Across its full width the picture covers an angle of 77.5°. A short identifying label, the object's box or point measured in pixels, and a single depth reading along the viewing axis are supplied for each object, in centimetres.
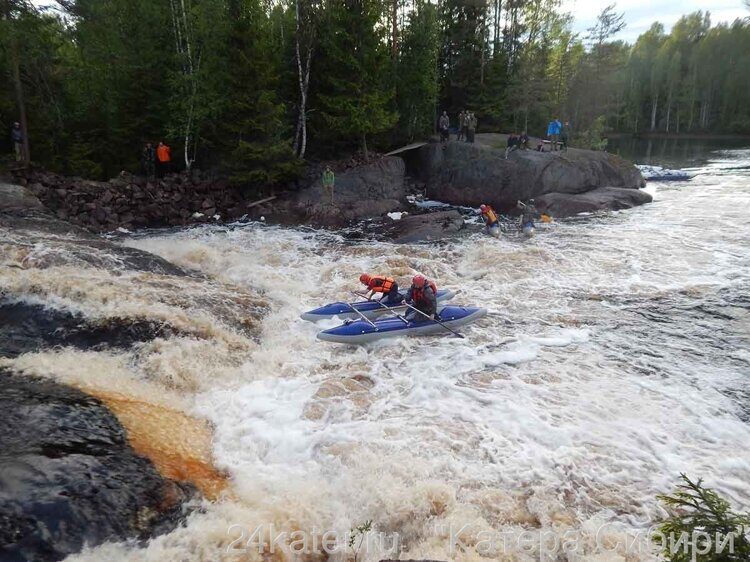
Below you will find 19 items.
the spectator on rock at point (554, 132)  2270
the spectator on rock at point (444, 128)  2287
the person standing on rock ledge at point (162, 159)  1902
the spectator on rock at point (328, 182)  1894
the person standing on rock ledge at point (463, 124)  2289
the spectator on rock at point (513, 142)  2252
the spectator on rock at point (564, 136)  2366
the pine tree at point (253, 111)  1786
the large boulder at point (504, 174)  2161
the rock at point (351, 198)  1855
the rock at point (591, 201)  1998
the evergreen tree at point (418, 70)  2236
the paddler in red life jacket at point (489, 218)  1636
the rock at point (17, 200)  1361
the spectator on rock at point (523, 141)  2270
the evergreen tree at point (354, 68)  1931
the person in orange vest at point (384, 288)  1023
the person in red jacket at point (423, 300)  975
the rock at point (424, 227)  1641
